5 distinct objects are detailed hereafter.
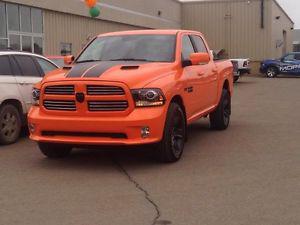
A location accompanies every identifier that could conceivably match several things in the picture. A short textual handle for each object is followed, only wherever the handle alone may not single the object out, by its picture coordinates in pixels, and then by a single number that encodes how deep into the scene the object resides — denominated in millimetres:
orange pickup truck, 6945
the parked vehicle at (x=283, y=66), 34625
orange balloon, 26531
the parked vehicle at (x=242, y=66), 28719
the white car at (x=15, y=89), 9133
